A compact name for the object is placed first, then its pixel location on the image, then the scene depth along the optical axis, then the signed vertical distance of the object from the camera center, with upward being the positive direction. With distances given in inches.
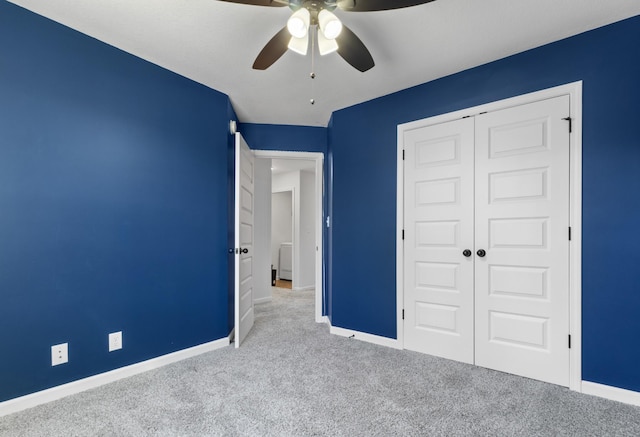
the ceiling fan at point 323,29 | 59.9 +38.7
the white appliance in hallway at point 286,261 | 277.3 -40.4
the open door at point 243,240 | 116.6 -9.9
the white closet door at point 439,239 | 104.9 -8.5
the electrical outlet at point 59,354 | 80.5 -35.4
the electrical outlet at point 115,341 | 90.7 -36.1
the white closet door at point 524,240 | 89.1 -7.5
